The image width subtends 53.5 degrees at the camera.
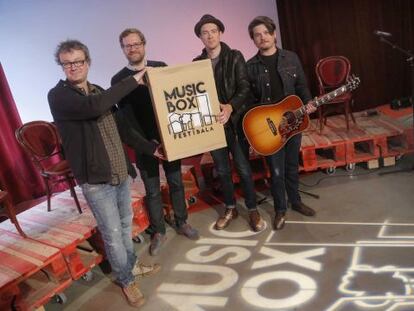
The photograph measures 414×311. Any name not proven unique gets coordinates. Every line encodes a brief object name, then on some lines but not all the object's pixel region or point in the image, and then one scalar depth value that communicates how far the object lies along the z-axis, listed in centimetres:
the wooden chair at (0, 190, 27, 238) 328
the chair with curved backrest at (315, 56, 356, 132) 477
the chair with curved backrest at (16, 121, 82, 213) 400
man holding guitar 316
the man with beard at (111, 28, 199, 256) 290
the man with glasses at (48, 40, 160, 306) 234
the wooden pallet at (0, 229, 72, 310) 276
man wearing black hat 307
